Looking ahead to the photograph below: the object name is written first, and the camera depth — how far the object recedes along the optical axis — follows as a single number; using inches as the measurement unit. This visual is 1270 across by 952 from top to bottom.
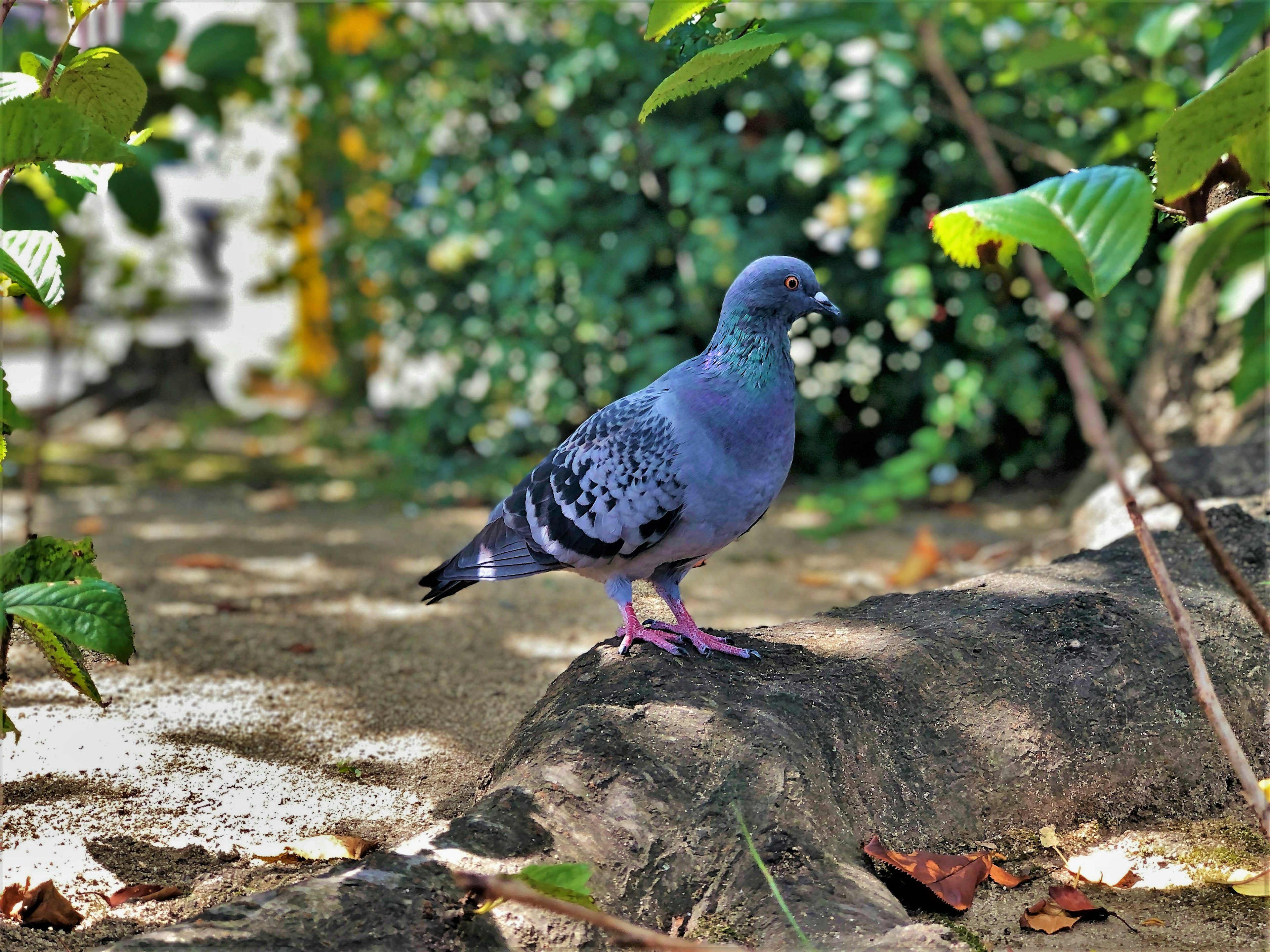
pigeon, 86.5
